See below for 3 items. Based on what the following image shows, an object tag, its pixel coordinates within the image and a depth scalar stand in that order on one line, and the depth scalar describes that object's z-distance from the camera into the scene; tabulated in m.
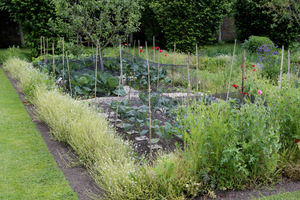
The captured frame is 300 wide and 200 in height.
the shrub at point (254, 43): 12.14
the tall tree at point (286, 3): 10.02
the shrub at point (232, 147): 3.14
